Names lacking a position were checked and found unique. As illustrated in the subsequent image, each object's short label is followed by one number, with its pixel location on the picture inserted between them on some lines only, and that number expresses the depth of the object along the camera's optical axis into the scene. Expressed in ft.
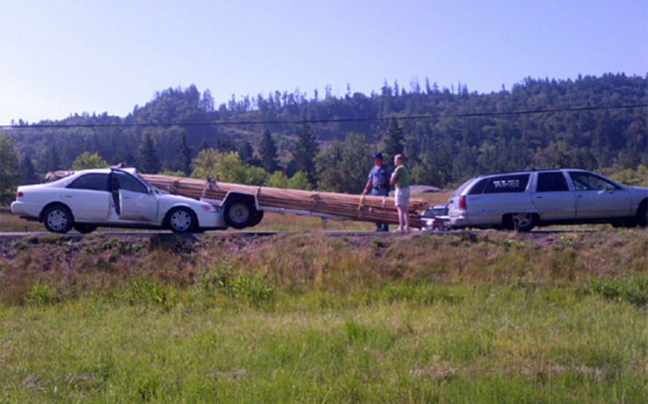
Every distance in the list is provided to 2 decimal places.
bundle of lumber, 58.44
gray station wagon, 51.42
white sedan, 49.21
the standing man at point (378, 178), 53.11
